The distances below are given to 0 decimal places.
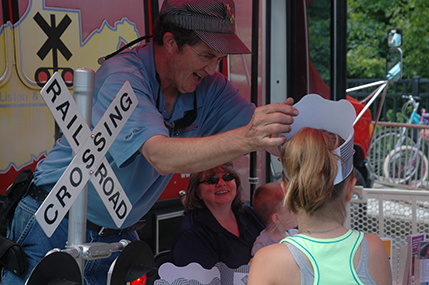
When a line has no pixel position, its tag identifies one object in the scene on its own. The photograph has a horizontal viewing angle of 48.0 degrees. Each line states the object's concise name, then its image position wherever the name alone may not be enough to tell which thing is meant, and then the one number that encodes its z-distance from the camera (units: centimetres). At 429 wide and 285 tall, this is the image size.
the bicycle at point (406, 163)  779
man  160
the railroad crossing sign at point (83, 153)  127
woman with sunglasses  241
